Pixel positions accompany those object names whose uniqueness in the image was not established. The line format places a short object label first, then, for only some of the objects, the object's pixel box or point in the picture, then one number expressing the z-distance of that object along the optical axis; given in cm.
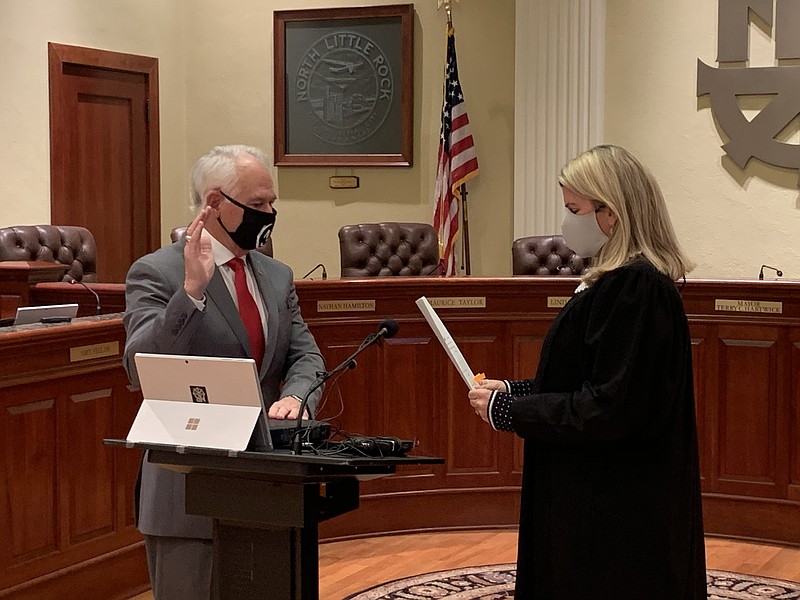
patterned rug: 428
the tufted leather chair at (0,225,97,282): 624
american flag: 773
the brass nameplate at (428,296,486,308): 513
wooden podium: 207
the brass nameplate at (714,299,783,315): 490
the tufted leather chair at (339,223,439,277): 638
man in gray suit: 233
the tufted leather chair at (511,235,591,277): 613
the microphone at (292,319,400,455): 211
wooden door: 763
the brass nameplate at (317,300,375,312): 498
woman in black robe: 233
